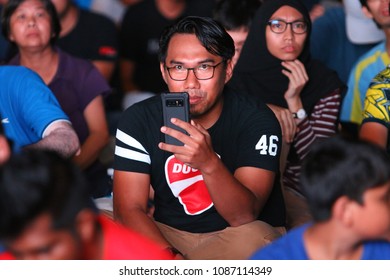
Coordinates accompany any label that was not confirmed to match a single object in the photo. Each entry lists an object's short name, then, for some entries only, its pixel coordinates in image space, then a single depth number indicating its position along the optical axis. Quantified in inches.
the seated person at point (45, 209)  124.1
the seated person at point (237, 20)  279.1
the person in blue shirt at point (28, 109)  224.2
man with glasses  196.8
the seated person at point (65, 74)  264.7
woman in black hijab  242.8
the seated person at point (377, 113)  217.4
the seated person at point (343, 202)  139.3
